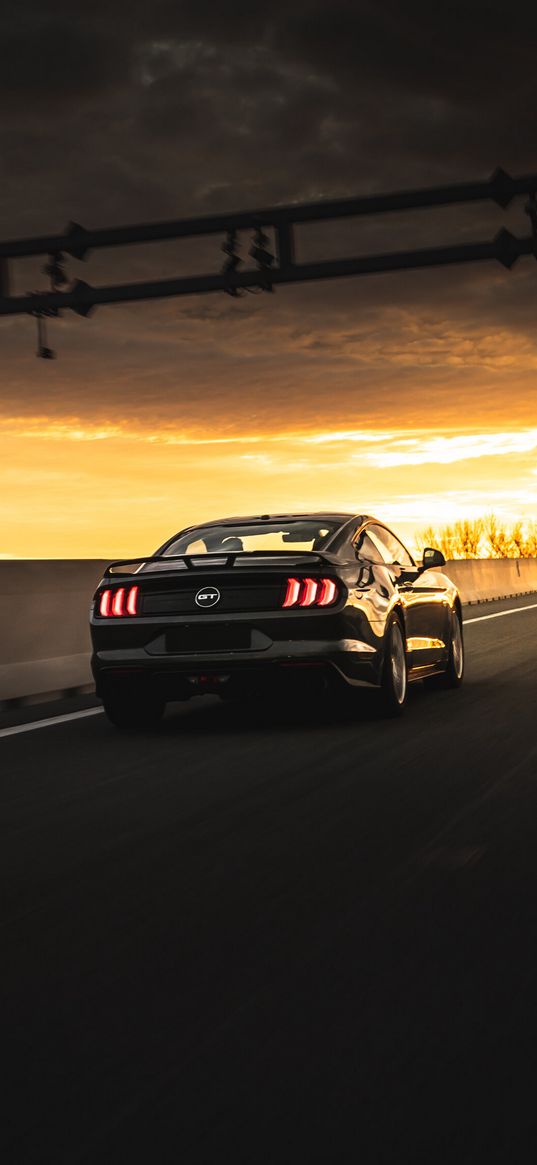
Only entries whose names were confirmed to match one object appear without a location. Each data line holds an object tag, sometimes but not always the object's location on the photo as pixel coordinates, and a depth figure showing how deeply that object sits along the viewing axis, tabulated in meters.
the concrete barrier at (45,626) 13.49
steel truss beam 19.88
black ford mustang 10.20
